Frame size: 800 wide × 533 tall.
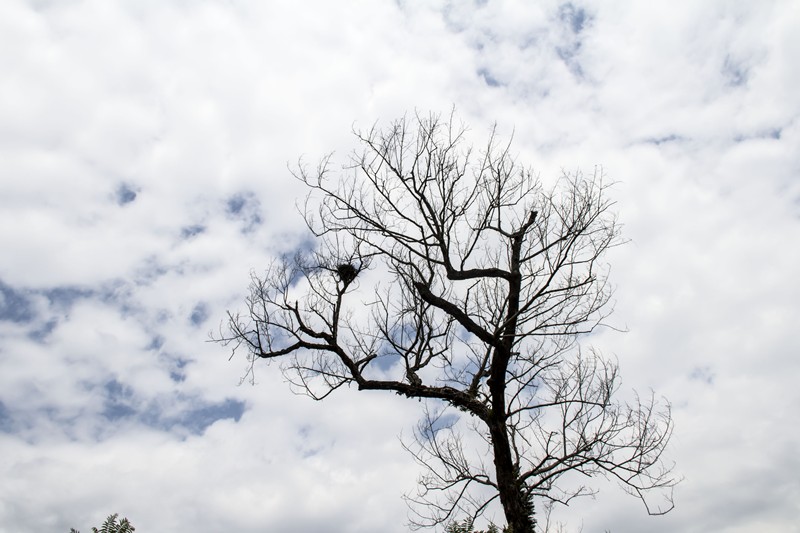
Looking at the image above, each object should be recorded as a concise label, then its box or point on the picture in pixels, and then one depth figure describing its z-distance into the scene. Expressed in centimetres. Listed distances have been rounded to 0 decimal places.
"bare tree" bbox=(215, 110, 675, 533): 766
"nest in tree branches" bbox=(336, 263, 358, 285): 873
